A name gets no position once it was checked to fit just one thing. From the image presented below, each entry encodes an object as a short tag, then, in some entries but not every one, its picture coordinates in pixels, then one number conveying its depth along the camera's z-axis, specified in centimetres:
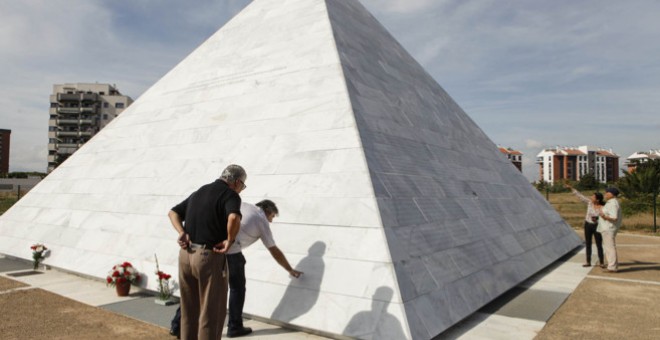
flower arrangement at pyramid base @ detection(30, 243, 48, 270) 820
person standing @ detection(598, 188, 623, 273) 959
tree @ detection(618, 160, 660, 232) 2819
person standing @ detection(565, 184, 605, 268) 1032
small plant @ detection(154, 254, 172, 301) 600
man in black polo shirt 378
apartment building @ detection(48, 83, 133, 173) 8081
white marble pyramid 504
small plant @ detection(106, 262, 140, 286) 645
